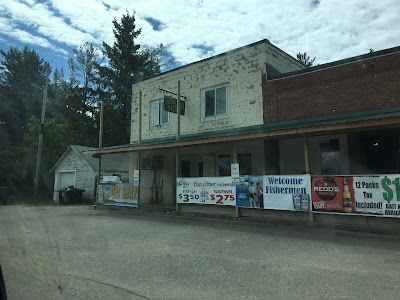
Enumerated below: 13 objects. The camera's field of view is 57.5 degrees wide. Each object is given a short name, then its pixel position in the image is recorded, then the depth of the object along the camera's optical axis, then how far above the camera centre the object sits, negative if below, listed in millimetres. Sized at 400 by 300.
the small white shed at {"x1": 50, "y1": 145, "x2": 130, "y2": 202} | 28469 +2032
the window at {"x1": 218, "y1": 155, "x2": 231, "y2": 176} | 17359 +1356
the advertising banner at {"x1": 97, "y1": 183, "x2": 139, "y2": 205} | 17688 +44
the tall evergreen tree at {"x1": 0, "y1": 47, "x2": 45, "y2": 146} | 54062 +15712
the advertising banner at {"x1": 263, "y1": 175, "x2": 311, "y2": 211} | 11453 +28
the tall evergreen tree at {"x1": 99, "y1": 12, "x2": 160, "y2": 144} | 42312 +15329
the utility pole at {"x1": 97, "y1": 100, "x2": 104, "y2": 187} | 19778 +3280
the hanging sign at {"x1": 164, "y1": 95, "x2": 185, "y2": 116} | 17516 +4336
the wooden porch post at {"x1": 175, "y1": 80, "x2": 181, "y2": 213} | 15383 +3598
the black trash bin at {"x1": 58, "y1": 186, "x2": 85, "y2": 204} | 26500 -69
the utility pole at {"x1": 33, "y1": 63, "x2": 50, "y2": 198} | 28000 +3199
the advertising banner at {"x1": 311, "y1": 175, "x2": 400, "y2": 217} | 9766 -43
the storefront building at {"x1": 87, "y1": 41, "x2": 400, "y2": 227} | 11195 +2173
